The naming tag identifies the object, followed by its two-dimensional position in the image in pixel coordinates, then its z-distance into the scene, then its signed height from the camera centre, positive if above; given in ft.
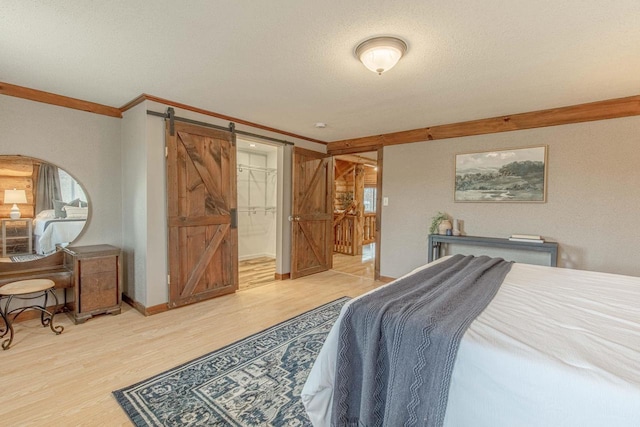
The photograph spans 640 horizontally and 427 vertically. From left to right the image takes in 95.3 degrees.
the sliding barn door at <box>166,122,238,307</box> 11.10 -0.28
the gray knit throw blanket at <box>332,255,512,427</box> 3.88 -2.12
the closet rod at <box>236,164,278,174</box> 20.71 +2.85
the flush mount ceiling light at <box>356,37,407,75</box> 6.55 +3.62
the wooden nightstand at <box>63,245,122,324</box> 9.80 -2.58
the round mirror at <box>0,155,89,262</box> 9.75 -0.11
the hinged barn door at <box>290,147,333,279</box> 15.79 -0.35
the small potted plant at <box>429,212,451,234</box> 13.08 -0.69
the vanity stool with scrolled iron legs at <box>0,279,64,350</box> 8.44 -3.12
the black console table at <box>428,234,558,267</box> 10.71 -1.39
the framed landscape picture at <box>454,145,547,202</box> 11.46 +1.40
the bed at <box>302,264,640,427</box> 3.04 -1.82
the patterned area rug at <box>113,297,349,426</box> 5.63 -4.04
